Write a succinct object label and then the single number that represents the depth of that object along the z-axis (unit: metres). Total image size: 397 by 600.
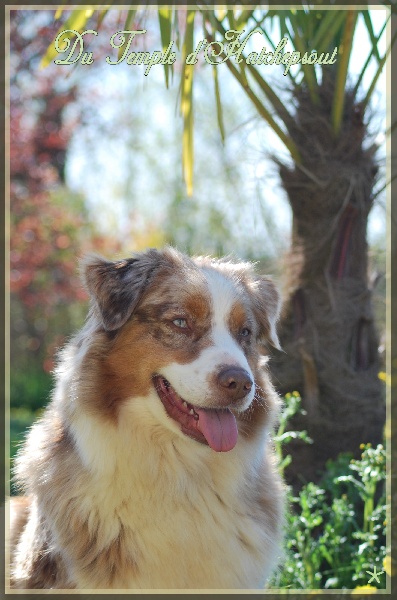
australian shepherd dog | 3.33
